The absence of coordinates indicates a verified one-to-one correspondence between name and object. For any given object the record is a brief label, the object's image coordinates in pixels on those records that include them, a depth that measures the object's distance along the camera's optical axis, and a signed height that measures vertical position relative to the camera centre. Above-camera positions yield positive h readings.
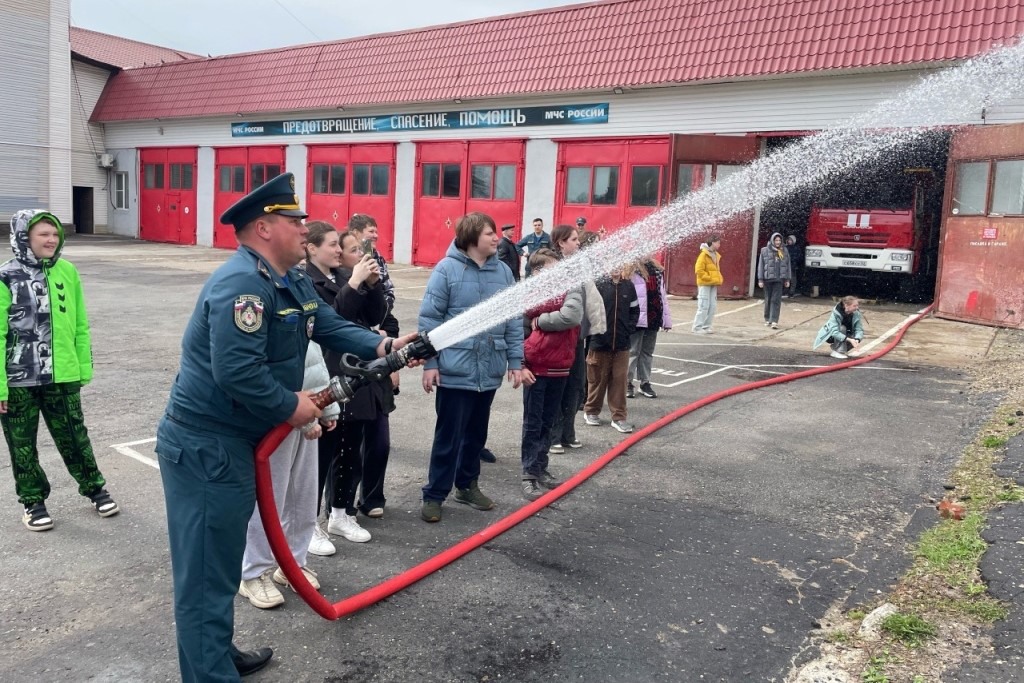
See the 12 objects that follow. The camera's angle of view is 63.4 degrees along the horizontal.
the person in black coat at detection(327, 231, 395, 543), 4.93 -1.15
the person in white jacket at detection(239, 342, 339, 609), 4.15 -1.39
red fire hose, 3.35 -1.67
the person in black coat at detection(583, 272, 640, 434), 7.55 -0.88
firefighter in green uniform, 3.12 -0.69
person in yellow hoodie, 13.75 -0.39
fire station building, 15.26 +3.53
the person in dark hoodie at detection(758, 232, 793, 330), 14.72 -0.15
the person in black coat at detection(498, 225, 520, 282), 13.34 -0.05
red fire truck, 18.48 +0.81
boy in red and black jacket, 6.10 -0.84
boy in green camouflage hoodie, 5.04 -0.81
